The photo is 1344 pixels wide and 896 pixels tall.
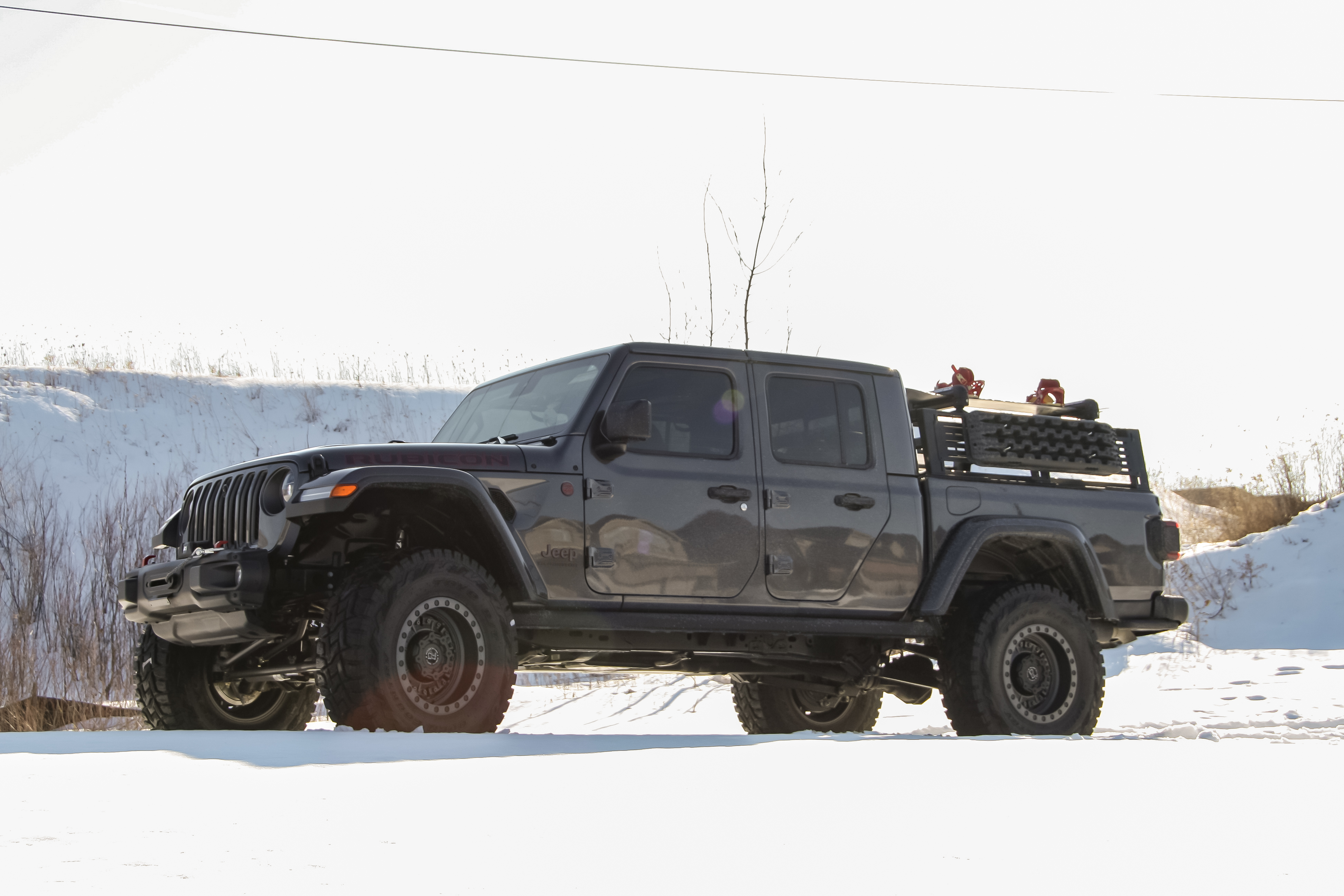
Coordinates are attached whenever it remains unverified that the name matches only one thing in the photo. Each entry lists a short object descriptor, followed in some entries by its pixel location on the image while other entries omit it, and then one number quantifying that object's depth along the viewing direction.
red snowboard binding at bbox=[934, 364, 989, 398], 15.62
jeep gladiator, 11.05
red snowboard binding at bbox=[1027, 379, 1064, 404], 16.70
